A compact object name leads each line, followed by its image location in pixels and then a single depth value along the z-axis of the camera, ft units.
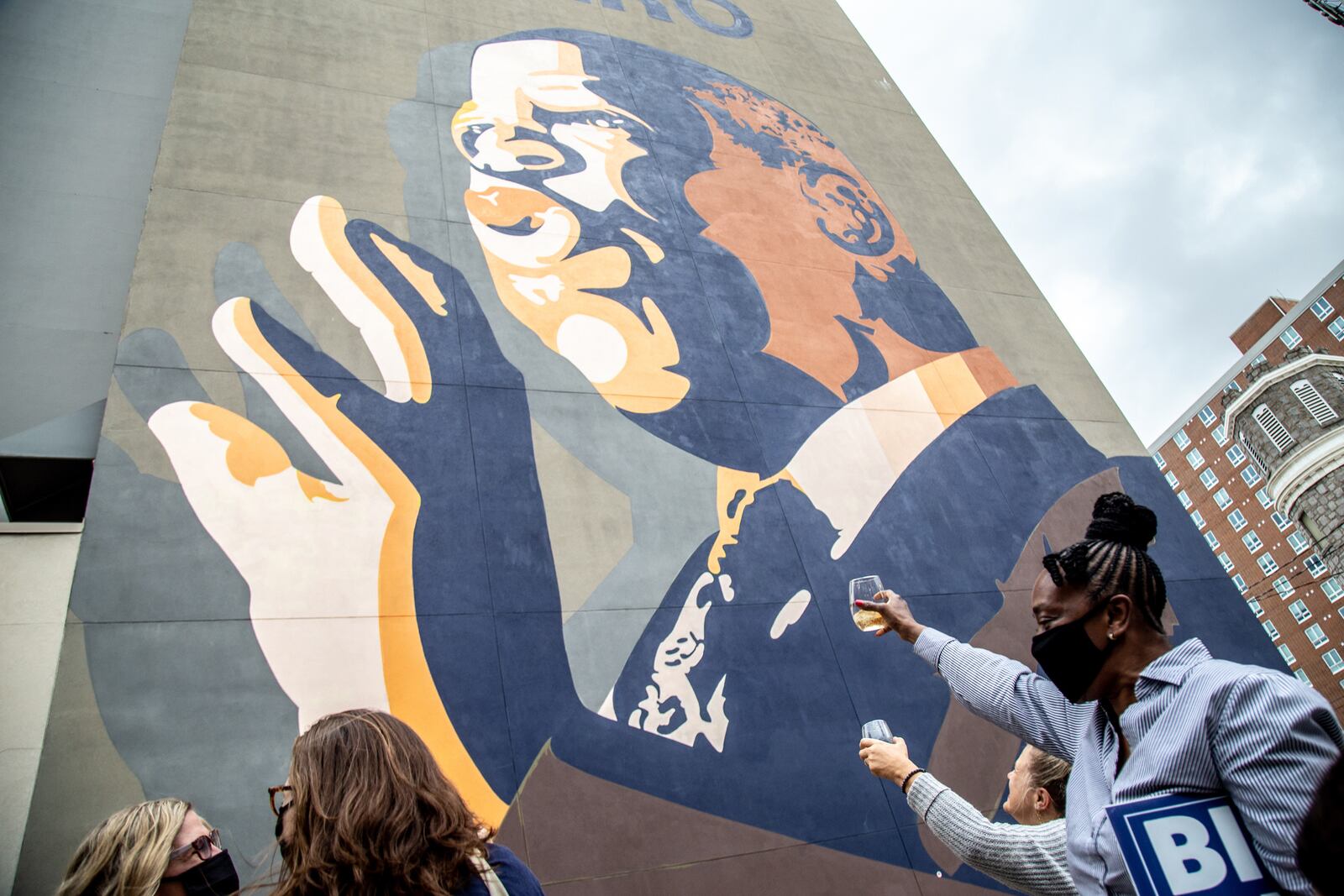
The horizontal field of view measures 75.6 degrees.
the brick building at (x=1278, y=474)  132.16
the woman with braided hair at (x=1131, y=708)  4.43
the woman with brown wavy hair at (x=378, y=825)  5.18
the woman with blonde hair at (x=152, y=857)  7.41
